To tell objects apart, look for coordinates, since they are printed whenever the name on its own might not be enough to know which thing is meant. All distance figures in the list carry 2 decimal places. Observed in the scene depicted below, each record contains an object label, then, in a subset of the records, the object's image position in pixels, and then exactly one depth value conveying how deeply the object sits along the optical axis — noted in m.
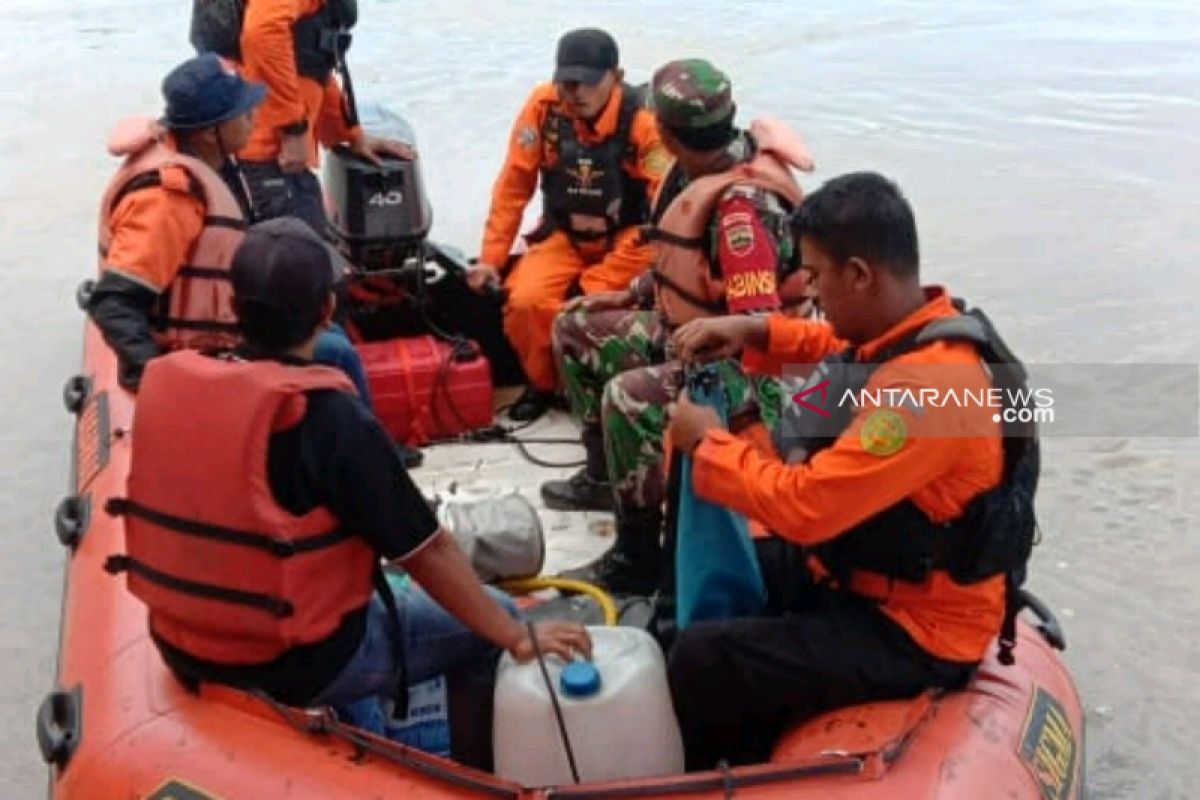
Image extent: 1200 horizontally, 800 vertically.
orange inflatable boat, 1.93
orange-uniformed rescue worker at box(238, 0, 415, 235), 4.21
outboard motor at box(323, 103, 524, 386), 4.14
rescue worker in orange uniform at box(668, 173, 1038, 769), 1.93
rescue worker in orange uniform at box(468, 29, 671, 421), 3.82
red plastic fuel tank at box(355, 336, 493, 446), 3.84
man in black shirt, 1.86
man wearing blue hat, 2.95
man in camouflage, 2.89
